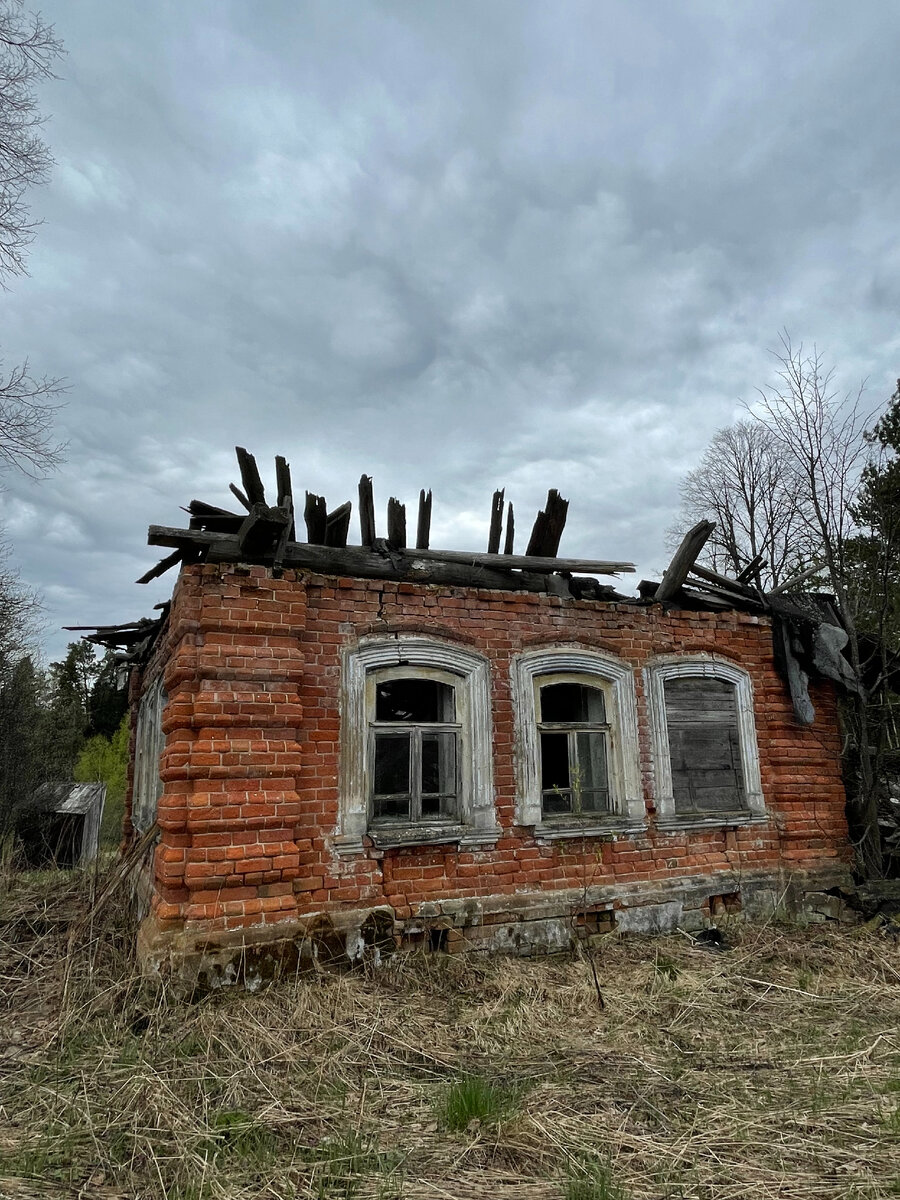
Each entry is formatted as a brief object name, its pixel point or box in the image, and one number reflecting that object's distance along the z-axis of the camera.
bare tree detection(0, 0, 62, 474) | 6.79
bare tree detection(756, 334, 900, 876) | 7.95
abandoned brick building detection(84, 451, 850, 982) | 5.45
